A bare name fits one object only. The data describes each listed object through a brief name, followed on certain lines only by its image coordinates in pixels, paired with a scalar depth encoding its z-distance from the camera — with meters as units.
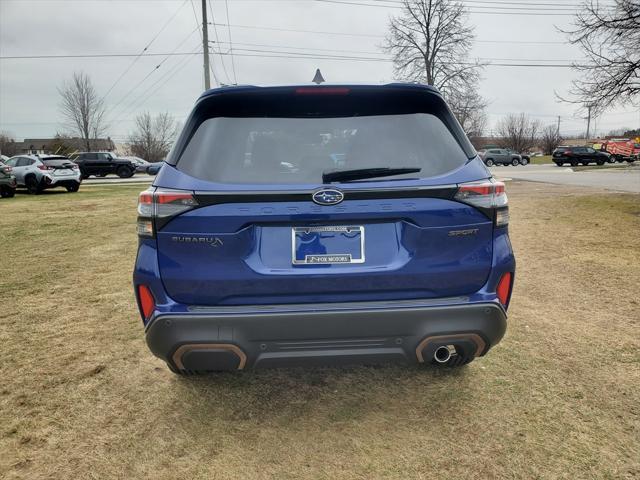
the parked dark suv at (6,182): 17.70
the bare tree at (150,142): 63.41
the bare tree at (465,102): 36.28
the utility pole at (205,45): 24.80
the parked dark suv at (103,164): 32.06
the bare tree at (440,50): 36.81
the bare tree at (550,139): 67.00
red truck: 44.47
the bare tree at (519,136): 65.75
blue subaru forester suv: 2.25
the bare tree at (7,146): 75.06
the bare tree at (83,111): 59.88
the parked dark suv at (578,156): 39.00
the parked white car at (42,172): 19.09
